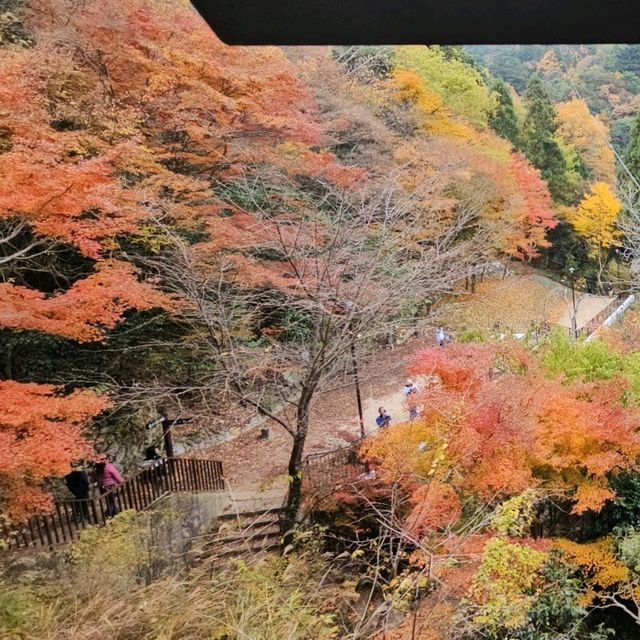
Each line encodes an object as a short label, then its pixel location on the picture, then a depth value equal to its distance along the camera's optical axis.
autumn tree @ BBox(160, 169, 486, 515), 7.98
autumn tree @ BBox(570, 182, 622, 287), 27.20
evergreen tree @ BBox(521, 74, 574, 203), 29.25
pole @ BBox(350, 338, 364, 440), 9.79
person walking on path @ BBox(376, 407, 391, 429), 10.86
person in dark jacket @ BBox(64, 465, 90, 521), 8.45
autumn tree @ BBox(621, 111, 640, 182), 26.85
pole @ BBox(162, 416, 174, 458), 10.54
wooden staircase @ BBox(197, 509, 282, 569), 7.17
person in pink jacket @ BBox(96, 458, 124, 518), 8.32
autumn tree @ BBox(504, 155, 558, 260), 22.98
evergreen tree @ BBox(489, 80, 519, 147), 28.88
